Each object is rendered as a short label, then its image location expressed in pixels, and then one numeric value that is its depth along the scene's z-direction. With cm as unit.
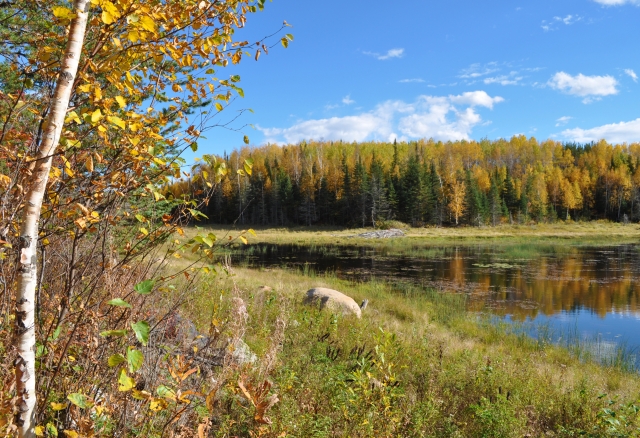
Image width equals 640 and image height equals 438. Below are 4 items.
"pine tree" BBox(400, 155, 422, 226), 6100
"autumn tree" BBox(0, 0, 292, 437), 166
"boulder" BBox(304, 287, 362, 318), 982
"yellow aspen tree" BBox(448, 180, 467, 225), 6066
